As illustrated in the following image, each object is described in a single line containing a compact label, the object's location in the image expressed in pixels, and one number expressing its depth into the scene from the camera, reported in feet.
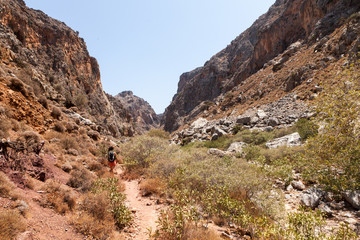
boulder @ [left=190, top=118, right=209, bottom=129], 106.34
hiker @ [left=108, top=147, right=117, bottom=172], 31.55
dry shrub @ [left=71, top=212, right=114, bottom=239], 12.72
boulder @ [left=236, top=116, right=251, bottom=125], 70.19
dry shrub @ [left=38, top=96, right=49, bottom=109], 36.33
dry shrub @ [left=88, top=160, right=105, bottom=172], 29.27
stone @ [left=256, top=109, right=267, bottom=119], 69.08
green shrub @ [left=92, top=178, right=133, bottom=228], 15.12
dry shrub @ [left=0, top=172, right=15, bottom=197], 11.64
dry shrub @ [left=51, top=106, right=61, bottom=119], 37.45
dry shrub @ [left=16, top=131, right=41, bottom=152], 19.08
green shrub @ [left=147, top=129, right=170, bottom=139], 110.25
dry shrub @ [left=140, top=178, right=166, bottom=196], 22.60
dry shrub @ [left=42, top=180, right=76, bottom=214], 14.10
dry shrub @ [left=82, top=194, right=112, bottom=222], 14.64
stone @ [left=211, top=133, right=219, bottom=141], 63.37
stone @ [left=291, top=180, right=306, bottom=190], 21.22
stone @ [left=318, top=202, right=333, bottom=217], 15.44
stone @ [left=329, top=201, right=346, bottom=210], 16.20
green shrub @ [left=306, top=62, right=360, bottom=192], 16.63
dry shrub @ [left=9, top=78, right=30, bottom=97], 30.14
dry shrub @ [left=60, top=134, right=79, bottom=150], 31.01
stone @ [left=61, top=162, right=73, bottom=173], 23.35
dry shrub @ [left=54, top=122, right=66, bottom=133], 34.56
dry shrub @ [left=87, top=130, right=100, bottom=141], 48.96
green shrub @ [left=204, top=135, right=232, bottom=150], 52.24
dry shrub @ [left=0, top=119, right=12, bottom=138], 19.33
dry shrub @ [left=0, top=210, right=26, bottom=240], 8.84
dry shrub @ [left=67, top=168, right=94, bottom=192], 19.81
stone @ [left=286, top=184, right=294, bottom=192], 21.38
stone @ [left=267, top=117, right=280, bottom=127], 57.26
